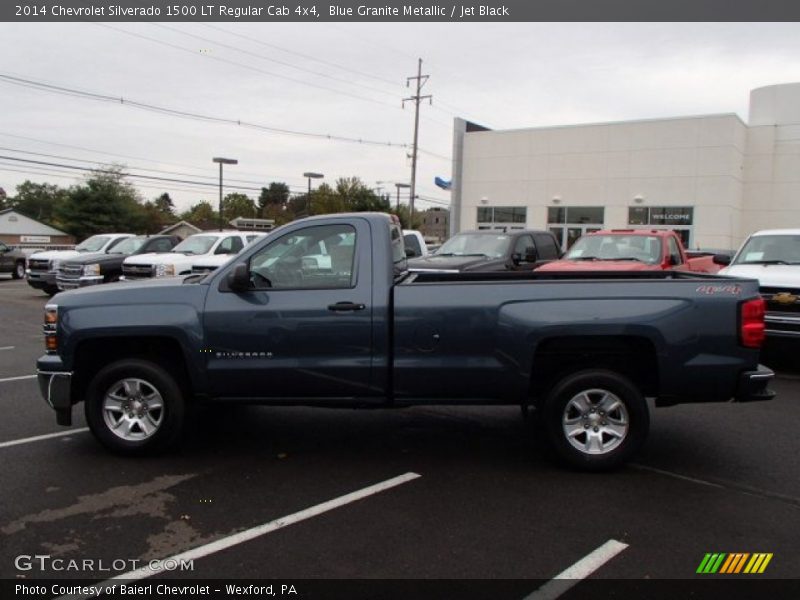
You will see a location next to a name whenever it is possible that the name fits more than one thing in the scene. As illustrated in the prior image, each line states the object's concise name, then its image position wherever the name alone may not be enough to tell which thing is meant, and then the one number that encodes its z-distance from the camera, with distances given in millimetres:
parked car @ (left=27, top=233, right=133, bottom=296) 18747
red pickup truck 10477
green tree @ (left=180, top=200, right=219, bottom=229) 107656
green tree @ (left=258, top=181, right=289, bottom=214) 116225
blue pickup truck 4938
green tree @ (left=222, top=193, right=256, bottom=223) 118775
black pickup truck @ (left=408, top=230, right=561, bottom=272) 11781
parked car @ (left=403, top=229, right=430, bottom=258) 14758
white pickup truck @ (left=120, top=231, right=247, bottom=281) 15552
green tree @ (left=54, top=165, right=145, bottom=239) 57031
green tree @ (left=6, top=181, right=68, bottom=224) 118750
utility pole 39156
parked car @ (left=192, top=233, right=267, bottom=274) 15352
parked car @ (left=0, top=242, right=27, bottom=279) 26453
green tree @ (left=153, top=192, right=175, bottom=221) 118762
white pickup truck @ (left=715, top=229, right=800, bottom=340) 8383
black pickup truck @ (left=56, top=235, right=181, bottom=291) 17469
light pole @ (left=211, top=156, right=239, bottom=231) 39438
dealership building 28734
